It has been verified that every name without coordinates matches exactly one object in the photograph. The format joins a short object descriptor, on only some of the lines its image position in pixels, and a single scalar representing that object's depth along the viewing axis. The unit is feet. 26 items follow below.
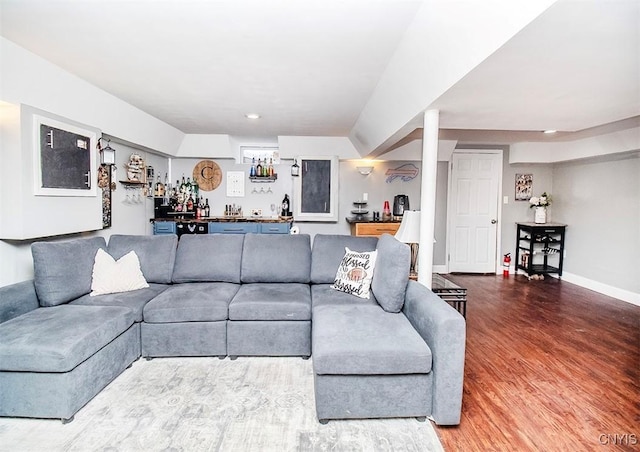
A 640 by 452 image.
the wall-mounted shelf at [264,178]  19.71
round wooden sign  19.77
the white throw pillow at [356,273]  9.36
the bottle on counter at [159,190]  17.70
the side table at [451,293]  9.72
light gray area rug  5.83
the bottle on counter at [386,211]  19.26
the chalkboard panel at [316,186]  19.35
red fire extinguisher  19.30
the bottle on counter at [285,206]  19.71
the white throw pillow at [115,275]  9.44
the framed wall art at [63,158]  9.00
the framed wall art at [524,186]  19.45
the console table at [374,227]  17.70
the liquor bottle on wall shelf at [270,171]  19.58
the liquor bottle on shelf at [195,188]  19.66
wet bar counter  17.49
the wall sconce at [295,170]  18.88
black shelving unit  18.13
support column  8.95
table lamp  9.84
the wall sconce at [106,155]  11.98
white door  19.52
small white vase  18.80
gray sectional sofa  6.30
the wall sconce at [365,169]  19.25
